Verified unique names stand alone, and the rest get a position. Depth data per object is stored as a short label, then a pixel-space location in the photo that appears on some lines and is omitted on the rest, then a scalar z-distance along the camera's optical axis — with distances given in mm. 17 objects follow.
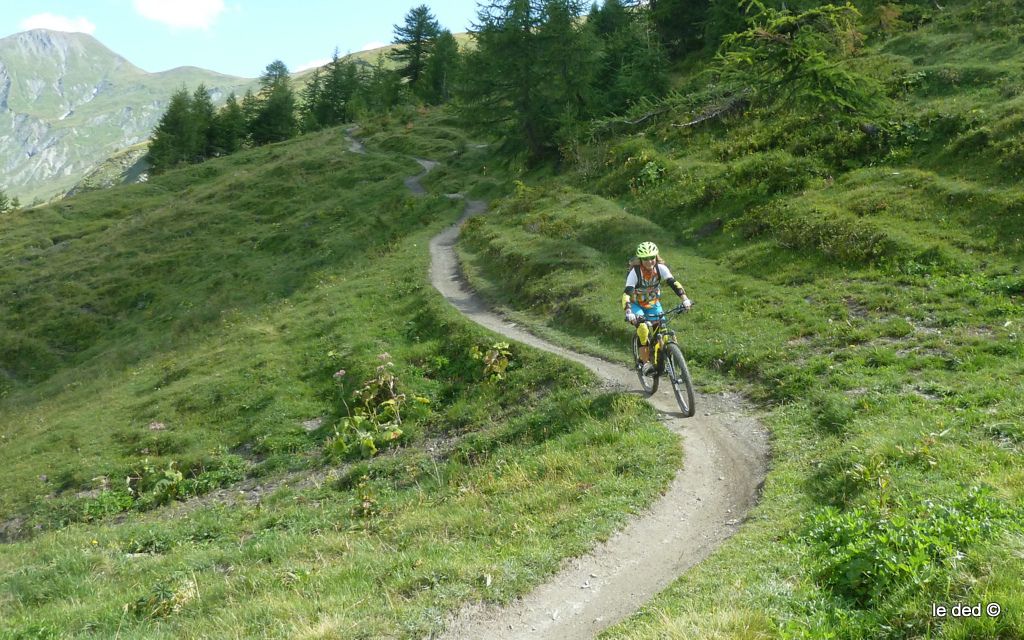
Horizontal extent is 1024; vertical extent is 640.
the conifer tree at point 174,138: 86750
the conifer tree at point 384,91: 92062
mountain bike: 13070
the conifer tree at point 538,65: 42094
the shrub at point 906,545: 5125
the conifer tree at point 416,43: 94125
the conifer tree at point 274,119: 92000
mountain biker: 13578
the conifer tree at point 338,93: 98125
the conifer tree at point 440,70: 90125
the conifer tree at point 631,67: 42375
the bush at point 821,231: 18984
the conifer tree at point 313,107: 95500
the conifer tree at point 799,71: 24312
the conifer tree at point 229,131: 90500
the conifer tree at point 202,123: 88062
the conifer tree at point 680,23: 50188
